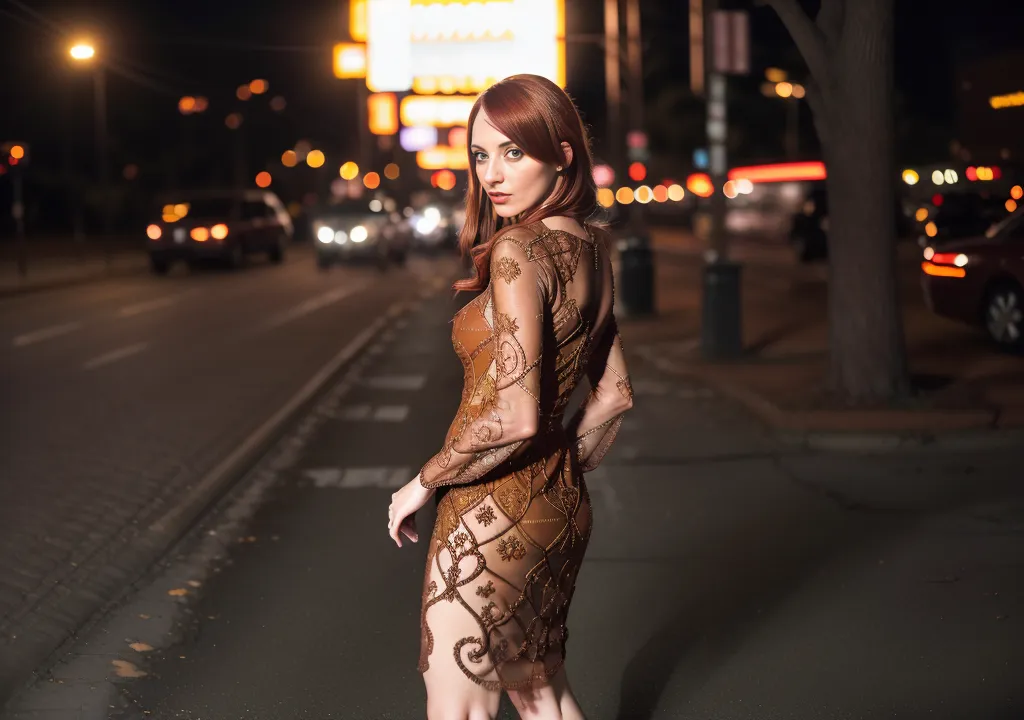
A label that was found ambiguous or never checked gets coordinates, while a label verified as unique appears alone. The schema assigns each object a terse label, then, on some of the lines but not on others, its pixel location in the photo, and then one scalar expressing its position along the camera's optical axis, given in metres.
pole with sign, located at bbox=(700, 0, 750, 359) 14.48
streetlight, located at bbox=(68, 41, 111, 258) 36.69
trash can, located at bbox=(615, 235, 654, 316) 19.53
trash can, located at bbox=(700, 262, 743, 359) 14.55
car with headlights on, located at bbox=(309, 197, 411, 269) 36.59
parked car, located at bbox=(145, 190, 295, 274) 34.94
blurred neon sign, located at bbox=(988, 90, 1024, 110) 32.00
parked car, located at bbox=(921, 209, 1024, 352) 14.37
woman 3.00
